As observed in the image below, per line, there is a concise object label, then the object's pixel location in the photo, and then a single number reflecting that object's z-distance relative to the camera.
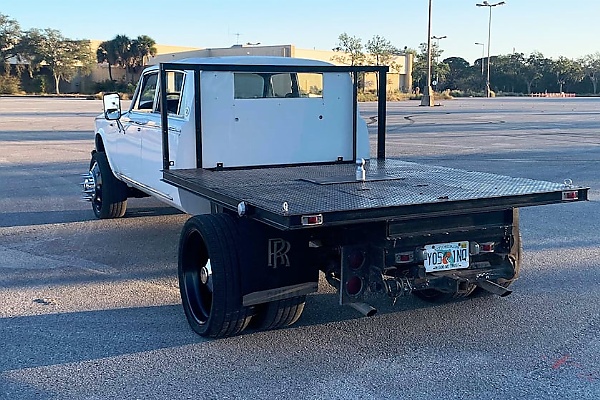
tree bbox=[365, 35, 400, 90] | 73.06
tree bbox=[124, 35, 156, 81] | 79.88
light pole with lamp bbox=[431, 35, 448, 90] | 89.06
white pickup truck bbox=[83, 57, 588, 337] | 4.70
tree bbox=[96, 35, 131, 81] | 80.19
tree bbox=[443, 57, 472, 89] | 101.44
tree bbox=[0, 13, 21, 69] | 83.00
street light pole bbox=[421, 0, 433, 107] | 48.98
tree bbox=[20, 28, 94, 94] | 82.38
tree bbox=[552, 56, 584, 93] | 96.50
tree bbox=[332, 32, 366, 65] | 71.69
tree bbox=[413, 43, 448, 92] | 89.69
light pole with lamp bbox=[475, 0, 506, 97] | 74.50
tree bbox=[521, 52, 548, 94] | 97.62
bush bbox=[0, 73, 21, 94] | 77.75
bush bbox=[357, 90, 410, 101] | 56.95
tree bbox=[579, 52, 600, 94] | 98.25
